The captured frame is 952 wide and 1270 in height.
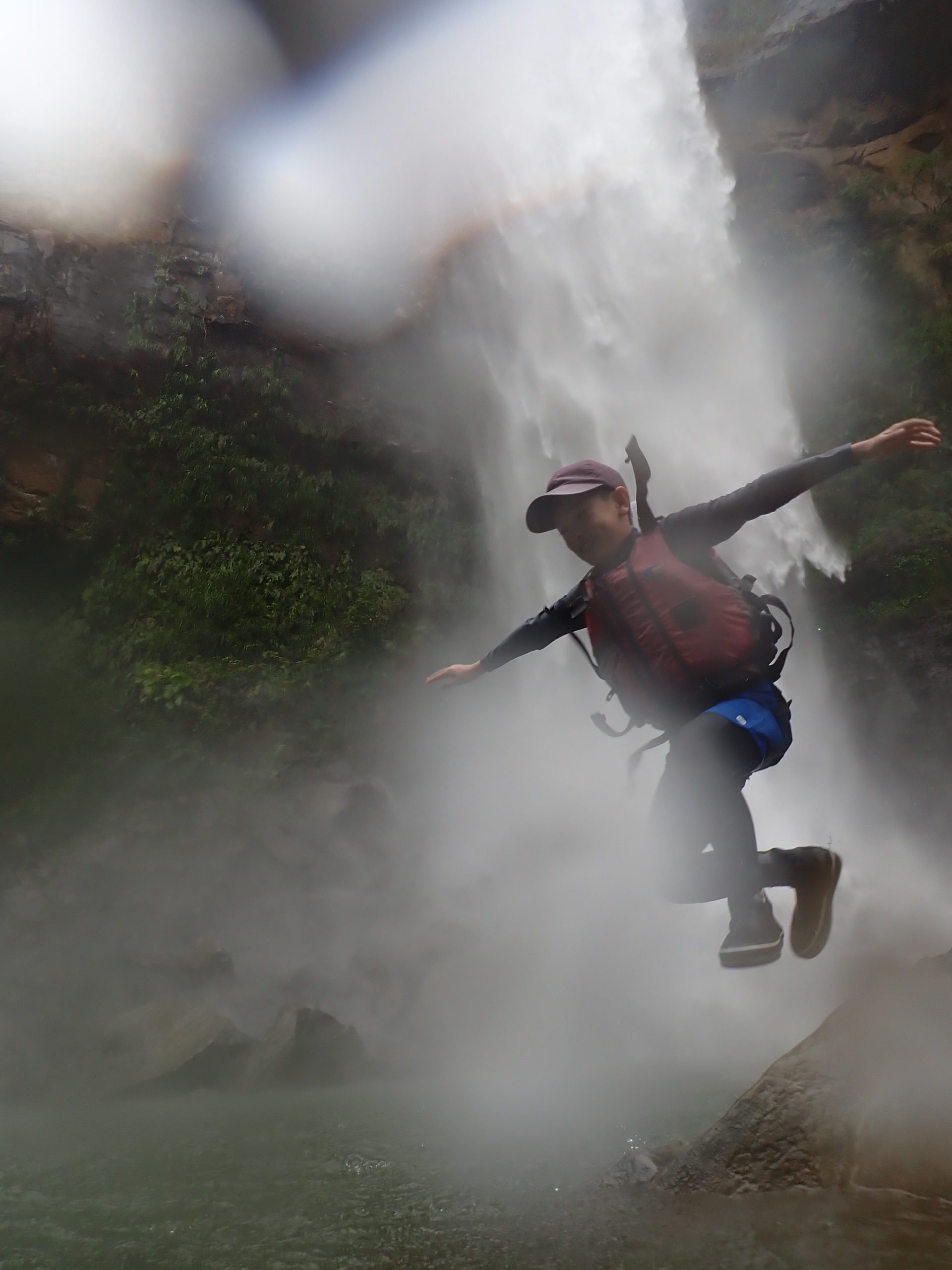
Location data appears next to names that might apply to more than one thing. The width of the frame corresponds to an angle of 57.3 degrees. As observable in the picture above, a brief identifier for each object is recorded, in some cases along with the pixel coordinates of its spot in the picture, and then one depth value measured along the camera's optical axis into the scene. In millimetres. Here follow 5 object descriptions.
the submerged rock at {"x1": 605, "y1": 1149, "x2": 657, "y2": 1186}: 3199
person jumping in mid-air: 2266
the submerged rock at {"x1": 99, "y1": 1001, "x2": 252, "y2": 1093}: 6324
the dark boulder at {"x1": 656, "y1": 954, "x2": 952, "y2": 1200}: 2771
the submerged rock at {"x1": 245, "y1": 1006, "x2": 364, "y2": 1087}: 6387
